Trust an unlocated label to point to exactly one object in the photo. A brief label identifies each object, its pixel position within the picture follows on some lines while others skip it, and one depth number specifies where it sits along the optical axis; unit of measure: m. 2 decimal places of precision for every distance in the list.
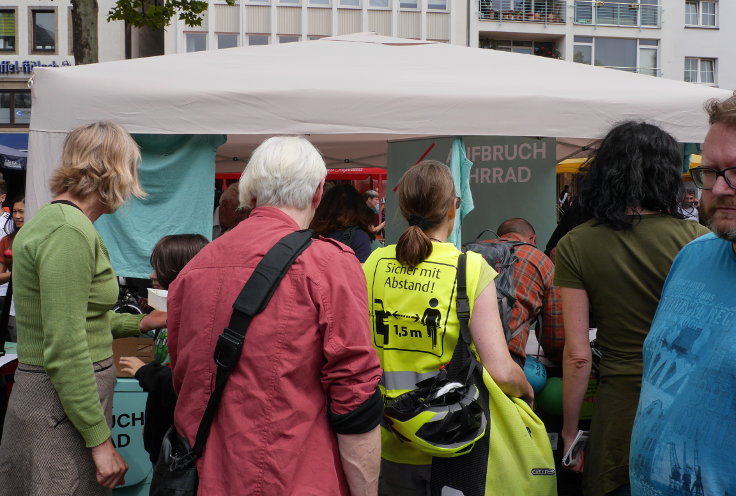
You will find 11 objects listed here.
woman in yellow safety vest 2.70
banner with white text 6.25
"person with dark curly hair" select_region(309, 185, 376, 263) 4.59
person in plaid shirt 3.29
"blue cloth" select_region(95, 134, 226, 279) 4.80
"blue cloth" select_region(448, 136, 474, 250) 4.67
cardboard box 3.49
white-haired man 1.78
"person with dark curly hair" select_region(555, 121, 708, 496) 2.52
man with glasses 1.42
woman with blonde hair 2.16
